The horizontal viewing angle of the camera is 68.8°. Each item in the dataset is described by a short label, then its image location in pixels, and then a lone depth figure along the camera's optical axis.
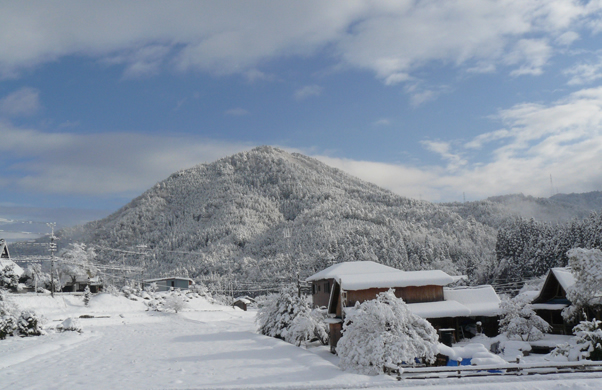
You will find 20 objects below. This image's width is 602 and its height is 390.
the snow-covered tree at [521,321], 32.88
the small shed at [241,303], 95.24
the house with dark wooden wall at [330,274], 44.75
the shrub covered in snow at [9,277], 54.80
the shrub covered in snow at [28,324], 36.91
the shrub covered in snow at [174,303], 68.12
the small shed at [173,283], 97.81
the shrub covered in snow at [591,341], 21.94
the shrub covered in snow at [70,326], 41.12
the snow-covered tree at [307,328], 35.53
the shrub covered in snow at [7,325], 34.97
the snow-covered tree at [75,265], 77.19
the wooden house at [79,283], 78.25
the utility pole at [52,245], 56.27
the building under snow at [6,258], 58.79
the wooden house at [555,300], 36.06
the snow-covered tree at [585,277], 28.22
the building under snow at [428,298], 34.47
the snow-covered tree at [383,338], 21.53
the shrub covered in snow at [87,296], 61.56
